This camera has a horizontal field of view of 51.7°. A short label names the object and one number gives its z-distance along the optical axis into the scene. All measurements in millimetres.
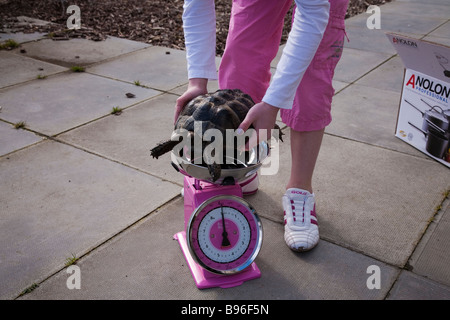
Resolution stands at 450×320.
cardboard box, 2889
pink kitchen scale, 1937
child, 1806
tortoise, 1731
